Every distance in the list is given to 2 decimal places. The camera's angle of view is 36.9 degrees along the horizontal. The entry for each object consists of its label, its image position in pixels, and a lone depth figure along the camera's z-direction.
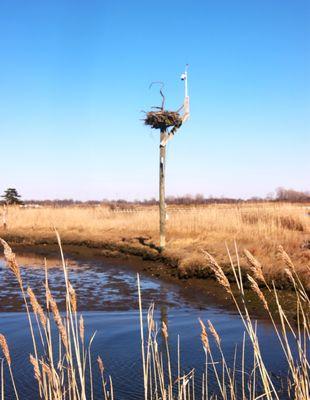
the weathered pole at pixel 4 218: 22.19
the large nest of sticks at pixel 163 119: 13.52
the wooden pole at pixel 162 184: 13.88
